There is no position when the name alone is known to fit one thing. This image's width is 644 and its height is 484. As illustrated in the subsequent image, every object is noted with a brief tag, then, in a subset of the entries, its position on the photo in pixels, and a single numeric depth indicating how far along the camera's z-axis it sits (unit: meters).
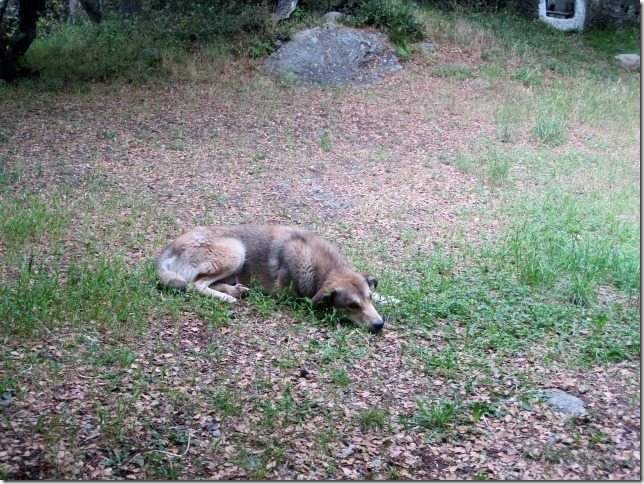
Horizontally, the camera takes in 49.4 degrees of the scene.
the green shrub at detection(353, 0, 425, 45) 17.89
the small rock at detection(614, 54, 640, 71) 17.72
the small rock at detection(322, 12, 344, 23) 17.90
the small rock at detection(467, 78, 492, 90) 15.76
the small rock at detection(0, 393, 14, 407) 4.86
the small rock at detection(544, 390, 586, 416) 5.06
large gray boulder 16.23
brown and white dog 7.09
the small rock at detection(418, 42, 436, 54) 17.50
